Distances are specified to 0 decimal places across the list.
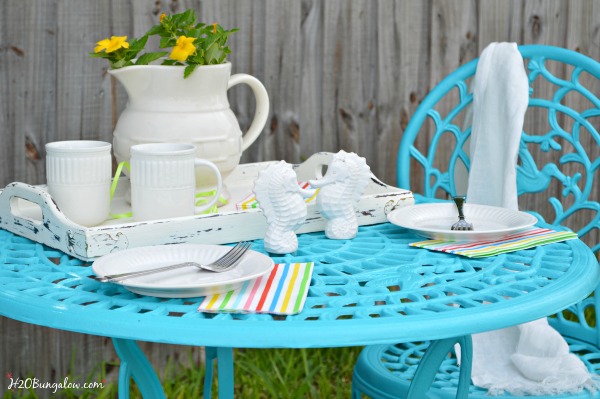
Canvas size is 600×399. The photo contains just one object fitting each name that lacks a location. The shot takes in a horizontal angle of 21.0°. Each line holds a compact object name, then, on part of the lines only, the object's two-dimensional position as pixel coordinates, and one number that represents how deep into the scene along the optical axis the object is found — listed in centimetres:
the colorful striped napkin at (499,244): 206
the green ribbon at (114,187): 222
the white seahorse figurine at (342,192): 213
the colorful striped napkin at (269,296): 182
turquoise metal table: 178
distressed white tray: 203
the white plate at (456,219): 212
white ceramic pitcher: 223
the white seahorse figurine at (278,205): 207
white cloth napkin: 227
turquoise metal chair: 232
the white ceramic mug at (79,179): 213
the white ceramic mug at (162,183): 210
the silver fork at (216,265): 187
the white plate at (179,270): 186
